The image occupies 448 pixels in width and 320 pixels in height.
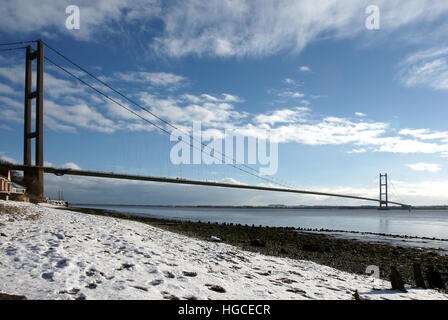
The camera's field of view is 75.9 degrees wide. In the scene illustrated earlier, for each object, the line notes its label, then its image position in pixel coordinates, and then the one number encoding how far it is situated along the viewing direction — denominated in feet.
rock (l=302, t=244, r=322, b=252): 54.01
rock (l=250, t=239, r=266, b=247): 51.19
